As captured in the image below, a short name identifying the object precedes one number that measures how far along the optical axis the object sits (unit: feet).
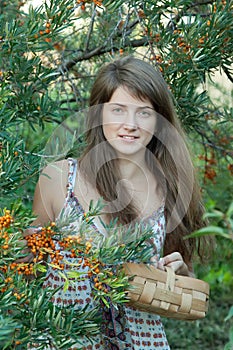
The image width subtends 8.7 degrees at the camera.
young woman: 11.25
